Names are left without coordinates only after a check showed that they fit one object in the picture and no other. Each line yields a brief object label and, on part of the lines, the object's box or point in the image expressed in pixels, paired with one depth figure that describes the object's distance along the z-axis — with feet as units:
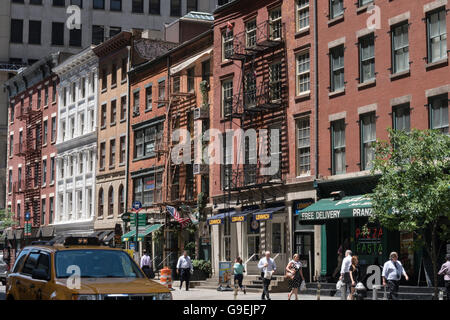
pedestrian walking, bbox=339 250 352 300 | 83.25
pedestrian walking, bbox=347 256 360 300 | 81.76
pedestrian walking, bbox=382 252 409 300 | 75.51
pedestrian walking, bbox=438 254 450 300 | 78.33
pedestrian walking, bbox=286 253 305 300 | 84.69
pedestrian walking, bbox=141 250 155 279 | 124.16
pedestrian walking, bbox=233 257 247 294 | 102.27
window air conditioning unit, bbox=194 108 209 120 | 139.74
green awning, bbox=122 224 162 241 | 151.07
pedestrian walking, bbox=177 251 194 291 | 114.11
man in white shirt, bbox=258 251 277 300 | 87.84
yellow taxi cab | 40.37
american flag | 142.94
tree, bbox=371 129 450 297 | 74.69
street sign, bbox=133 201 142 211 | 112.06
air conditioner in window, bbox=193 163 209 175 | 138.31
